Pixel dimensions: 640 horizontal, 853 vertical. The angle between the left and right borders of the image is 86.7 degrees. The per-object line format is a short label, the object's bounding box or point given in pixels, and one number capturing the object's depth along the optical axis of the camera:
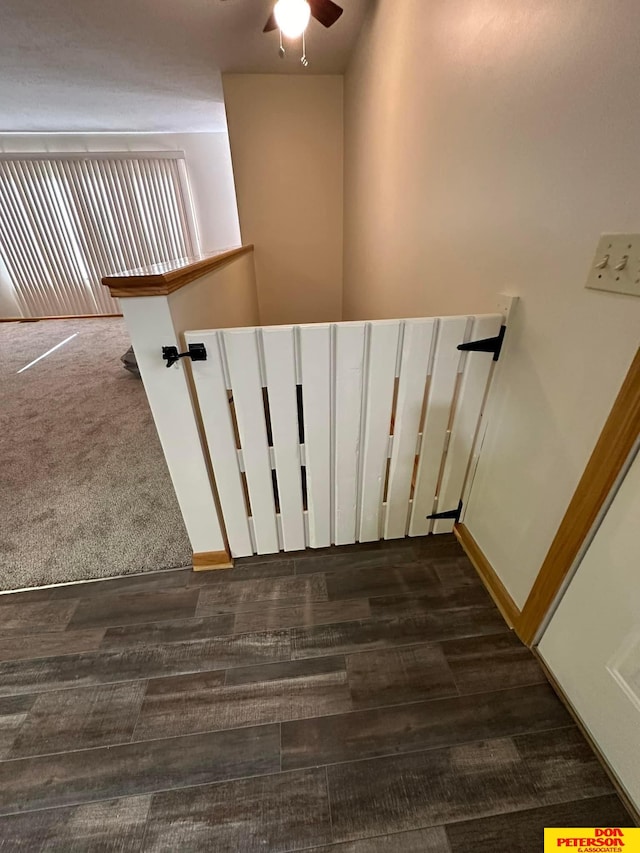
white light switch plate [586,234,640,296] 0.70
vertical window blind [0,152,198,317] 4.93
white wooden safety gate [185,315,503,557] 1.05
